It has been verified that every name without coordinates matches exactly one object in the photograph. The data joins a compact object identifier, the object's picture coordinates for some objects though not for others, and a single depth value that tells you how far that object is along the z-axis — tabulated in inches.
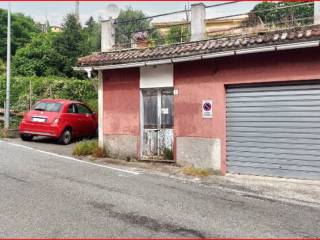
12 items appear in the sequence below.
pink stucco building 387.9
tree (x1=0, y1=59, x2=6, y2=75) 1318.9
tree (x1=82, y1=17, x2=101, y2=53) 1392.7
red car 607.5
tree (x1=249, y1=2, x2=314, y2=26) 433.7
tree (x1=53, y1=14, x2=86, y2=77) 1274.6
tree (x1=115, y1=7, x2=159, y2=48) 542.0
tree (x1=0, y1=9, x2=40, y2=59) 1722.9
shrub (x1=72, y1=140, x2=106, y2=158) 514.6
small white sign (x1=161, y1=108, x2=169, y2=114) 483.2
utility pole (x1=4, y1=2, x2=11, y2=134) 715.7
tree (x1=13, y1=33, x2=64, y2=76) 1222.3
